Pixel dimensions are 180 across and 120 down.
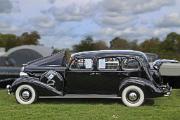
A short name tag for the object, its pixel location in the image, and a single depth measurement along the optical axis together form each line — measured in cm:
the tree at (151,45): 4828
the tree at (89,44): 3906
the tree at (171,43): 5038
